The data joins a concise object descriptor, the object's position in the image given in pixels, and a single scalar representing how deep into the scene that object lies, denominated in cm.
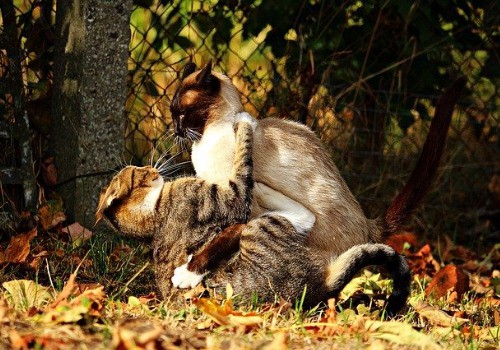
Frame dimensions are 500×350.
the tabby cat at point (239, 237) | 668
